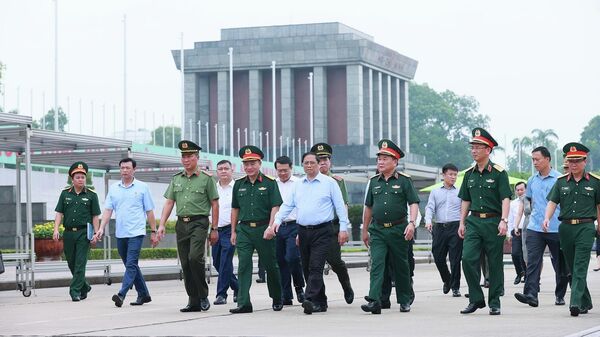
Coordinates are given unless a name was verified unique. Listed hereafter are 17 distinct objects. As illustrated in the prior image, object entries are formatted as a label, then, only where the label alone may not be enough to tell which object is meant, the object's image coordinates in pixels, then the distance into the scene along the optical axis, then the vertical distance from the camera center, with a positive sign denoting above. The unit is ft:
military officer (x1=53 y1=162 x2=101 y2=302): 56.34 -0.59
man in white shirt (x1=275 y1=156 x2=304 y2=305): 51.39 -1.81
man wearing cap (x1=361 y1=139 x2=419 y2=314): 46.03 -0.54
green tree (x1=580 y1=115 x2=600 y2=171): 602.44 +29.68
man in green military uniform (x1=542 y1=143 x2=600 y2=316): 44.88 -0.32
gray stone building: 335.88 +32.11
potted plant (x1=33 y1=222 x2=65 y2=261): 101.50 -3.03
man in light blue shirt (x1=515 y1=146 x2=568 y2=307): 49.14 -1.20
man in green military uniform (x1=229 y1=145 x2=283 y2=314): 46.98 -0.41
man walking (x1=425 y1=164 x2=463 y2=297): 58.75 -0.94
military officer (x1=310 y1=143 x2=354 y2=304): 47.42 -1.57
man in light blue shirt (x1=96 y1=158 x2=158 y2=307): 52.19 -0.49
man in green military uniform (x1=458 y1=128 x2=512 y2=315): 44.65 -0.66
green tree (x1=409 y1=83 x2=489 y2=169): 481.46 +30.39
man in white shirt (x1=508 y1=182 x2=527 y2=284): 67.72 -2.56
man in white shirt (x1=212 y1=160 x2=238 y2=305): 51.85 -1.56
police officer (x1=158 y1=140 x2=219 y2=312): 47.80 -0.47
